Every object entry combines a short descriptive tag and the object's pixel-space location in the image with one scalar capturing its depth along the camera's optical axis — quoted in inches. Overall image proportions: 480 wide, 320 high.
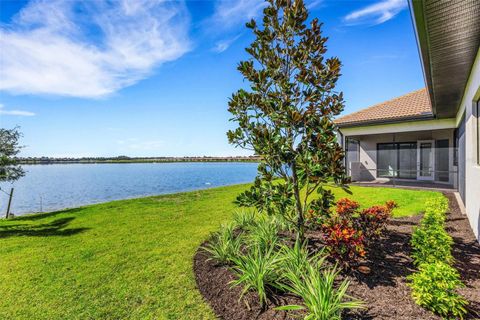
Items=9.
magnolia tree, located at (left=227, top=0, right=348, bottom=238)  172.6
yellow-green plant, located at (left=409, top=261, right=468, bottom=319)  105.9
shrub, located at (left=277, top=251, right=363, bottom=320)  101.3
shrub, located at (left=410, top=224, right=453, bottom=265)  148.6
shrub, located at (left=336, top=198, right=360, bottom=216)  208.4
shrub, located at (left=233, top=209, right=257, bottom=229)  235.7
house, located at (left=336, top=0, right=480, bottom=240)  147.3
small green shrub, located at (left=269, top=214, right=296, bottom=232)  218.5
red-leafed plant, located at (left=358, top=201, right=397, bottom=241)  188.5
